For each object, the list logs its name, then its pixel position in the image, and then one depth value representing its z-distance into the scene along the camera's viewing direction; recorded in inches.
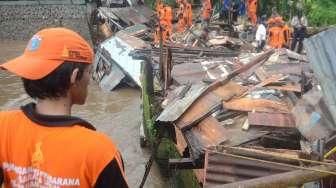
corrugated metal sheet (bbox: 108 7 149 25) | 981.8
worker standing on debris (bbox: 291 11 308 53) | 689.6
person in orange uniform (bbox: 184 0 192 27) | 963.3
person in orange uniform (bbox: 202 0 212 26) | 965.8
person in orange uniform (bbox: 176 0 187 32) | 947.0
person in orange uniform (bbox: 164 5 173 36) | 937.0
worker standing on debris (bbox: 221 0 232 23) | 959.2
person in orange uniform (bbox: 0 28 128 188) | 86.2
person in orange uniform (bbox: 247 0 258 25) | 939.0
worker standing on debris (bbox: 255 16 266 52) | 754.8
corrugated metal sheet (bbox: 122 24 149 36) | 837.6
